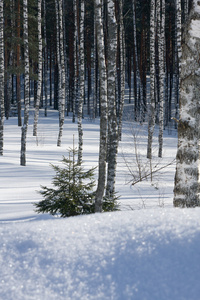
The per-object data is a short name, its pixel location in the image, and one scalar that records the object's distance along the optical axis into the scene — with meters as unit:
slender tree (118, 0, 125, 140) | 35.78
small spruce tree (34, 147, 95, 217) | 10.54
